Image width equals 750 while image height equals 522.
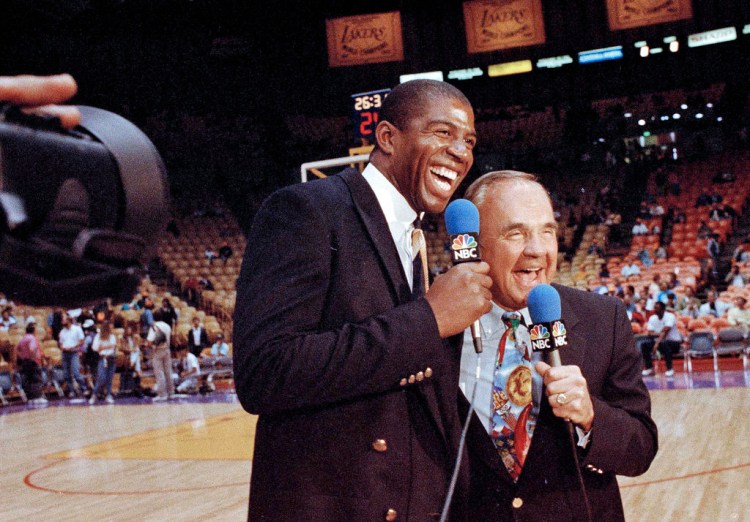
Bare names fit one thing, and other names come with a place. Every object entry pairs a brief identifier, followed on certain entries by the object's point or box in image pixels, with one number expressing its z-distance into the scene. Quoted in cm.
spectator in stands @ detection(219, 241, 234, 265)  1869
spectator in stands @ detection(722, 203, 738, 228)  1794
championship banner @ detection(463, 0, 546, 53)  1648
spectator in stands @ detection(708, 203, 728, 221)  1789
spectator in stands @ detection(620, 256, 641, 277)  1583
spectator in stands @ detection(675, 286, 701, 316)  1333
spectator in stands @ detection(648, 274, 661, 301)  1360
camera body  79
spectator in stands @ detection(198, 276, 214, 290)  1728
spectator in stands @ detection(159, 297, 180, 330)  1343
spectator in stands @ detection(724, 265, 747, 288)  1389
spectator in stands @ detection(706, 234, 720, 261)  1631
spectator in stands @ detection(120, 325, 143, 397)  1353
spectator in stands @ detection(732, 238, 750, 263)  1527
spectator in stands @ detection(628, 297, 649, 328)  1273
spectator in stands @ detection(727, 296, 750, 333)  1179
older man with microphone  170
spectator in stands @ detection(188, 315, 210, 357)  1348
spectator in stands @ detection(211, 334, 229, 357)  1359
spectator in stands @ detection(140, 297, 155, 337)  1405
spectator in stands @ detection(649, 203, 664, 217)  1888
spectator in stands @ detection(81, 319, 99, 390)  1312
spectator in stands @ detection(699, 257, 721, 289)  1519
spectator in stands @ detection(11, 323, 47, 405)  1268
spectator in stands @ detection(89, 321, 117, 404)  1254
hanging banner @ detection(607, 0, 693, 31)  1572
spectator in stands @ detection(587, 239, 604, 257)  1802
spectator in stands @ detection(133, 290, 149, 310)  1530
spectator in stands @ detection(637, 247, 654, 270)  1655
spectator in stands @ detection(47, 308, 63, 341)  1421
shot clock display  714
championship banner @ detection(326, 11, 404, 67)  1698
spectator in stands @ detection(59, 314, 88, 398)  1285
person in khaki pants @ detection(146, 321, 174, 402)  1193
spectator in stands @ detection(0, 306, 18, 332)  1440
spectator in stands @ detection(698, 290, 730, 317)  1282
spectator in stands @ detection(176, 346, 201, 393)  1292
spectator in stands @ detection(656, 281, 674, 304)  1330
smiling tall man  138
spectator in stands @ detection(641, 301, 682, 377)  1149
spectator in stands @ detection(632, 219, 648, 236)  1814
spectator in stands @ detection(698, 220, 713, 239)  1705
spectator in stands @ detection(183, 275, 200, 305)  1716
